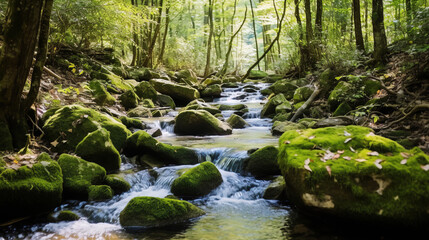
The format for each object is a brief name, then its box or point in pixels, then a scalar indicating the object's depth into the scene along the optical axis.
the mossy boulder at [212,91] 17.45
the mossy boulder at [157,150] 6.64
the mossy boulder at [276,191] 4.96
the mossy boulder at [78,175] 4.93
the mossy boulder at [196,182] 5.19
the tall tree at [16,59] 4.73
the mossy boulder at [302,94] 11.28
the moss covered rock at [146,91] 13.76
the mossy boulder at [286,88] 13.55
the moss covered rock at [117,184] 5.34
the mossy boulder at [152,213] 4.08
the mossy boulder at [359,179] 3.34
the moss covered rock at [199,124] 9.40
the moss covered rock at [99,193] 4.93
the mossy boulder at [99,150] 5.83
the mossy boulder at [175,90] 14.95
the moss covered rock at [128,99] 11.98
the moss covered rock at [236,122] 10.65
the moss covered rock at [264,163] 5.85
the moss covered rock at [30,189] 3.97
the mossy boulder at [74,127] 6.28
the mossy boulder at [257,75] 25.46
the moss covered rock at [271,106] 12.11
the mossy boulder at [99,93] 10.10
